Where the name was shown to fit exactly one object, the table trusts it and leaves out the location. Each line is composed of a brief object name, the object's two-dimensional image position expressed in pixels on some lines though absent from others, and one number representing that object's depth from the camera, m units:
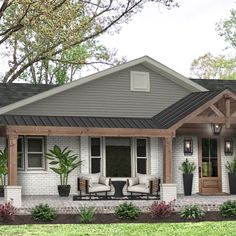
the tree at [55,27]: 23.23
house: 19.78
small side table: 19.72
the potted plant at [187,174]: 21.42
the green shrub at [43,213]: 15.14
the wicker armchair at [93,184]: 19.67
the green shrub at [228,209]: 16.22
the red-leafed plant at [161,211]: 15.65
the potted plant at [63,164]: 20.00
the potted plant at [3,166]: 19.91
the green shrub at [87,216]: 15.01
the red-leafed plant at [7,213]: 14.84
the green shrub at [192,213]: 15.84
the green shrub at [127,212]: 15.55
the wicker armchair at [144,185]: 19.78
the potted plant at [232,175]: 22.02
